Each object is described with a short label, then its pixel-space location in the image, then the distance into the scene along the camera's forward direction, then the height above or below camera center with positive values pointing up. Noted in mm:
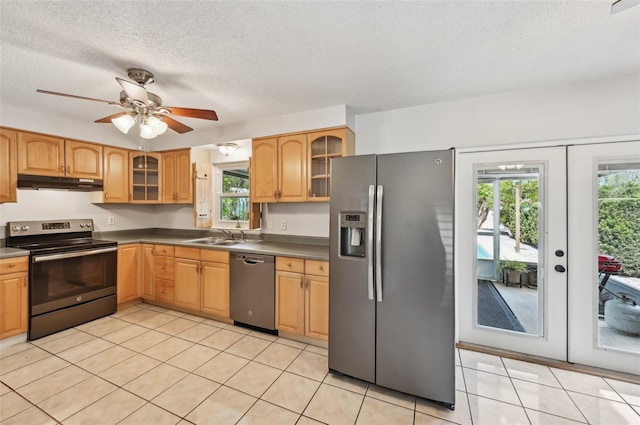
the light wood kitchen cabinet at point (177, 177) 3822 +469
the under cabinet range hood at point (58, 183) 2977 +321
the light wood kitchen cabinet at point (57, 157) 2990 +635
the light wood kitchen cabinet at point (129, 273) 3483 -820
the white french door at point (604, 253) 2221 -357
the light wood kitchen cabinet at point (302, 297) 2615 -856
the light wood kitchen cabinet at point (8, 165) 2824 +470
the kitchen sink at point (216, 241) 3473 -410
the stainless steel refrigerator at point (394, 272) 1847 -453
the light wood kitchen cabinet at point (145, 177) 3973 +495
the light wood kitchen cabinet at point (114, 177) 3678 +453
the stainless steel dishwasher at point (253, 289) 2852 -854
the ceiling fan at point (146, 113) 2081 +782
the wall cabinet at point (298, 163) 2971 +539
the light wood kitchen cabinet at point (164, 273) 3496 -825
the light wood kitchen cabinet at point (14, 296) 2576 -831
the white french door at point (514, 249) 2408 -362
